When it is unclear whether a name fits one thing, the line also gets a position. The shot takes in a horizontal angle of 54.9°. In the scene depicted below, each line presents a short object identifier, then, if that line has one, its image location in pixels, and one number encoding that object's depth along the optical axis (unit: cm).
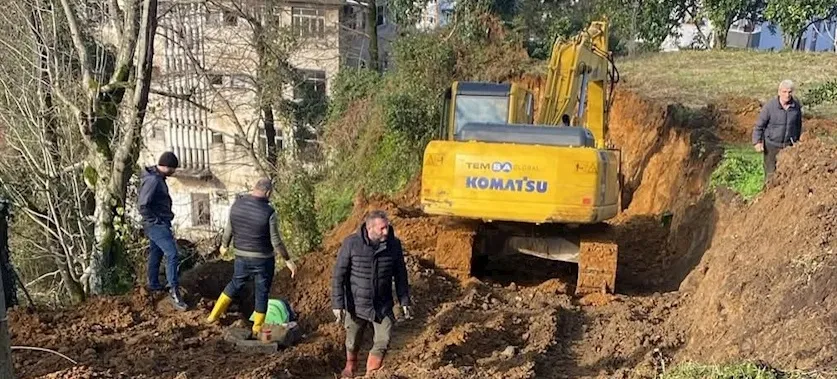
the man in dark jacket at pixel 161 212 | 812
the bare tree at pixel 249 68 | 1734
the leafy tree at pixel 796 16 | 2395
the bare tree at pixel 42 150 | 1214
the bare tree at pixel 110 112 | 1087
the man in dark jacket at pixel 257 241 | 742
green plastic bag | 798
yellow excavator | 890
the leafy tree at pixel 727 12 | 2725
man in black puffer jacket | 640
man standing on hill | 941
